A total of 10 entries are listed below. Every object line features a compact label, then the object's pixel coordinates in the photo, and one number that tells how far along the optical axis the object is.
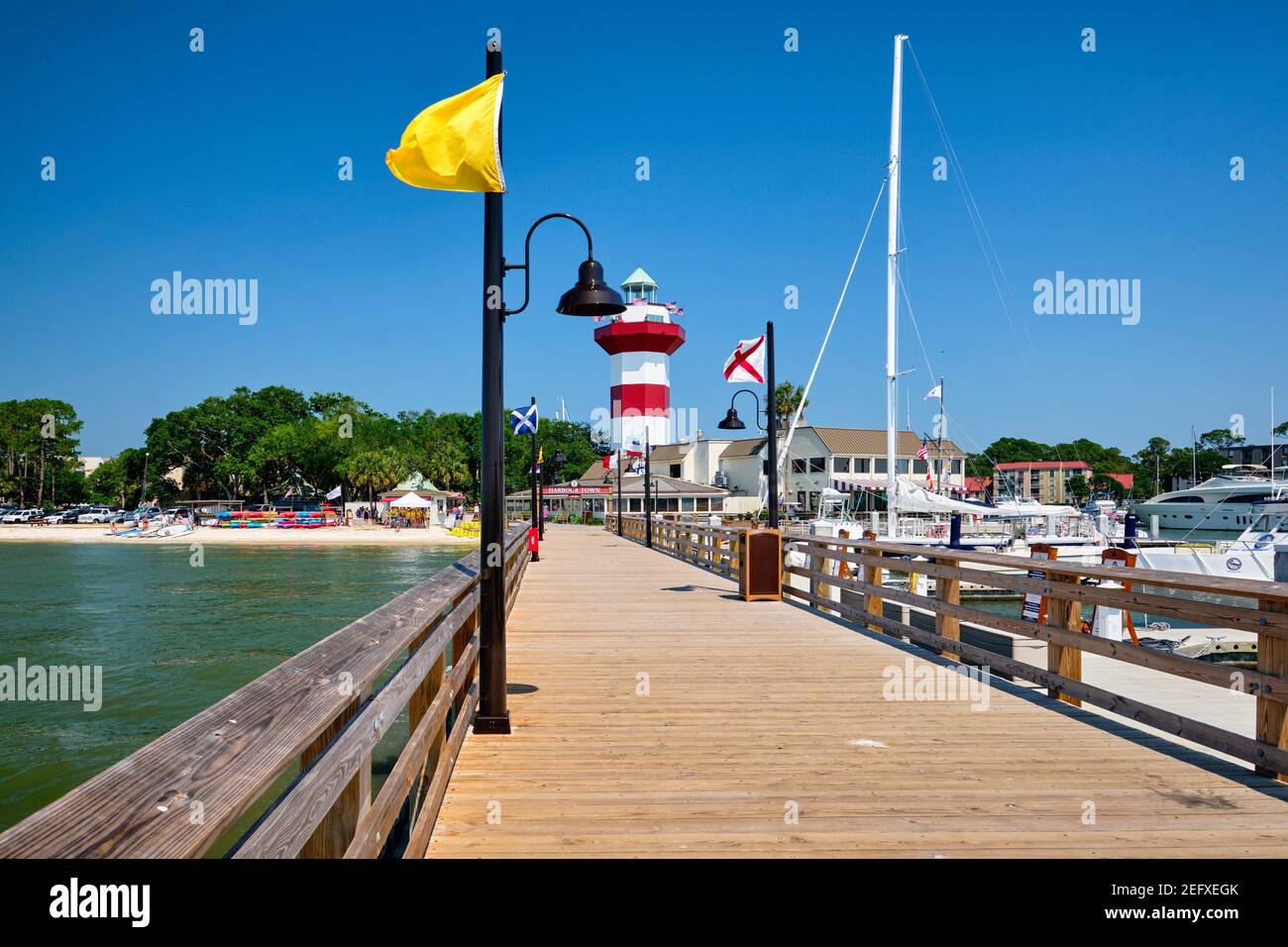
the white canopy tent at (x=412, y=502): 68.74
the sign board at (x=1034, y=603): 10.20
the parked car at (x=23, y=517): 83.25
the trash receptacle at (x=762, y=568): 12.93
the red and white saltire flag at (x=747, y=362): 16.52
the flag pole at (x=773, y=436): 13.73
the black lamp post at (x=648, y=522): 27.55
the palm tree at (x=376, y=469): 79.44
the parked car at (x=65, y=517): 84.88
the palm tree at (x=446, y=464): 82.94
